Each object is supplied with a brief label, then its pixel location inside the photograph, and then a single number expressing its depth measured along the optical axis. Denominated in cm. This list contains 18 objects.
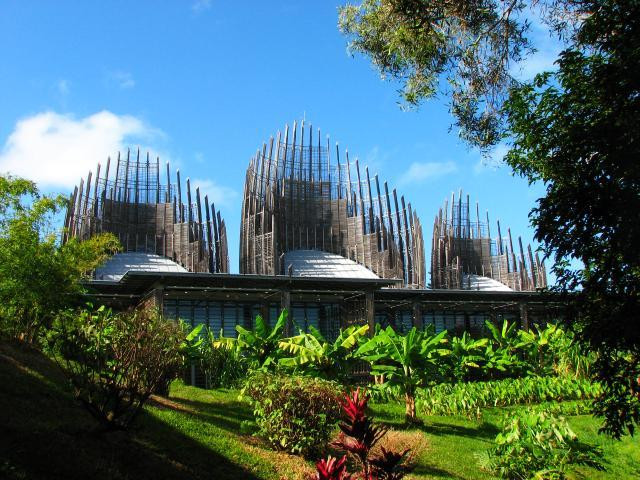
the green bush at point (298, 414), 1022
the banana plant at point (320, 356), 1488
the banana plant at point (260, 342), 1686
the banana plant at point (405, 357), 1509
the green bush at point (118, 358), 885
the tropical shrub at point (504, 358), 2079
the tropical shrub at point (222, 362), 1805
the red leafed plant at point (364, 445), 478
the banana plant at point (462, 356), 1989
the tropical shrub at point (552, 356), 1952
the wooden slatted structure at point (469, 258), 3572
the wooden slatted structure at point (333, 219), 3183
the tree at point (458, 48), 1165
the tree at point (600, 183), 670
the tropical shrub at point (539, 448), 929
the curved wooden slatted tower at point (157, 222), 3038
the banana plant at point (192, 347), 1691
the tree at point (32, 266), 1351
